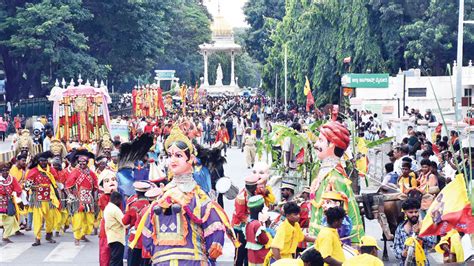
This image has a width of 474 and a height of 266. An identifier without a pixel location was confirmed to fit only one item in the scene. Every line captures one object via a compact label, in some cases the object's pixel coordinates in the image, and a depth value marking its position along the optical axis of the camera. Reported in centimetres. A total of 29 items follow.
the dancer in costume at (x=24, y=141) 2725
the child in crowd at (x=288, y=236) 1137
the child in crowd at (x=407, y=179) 1681
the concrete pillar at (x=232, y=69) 12081
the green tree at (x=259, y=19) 9700
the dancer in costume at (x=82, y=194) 1891
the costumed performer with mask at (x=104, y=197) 1453
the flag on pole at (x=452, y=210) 844
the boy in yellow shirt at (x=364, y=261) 822
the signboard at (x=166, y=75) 7929
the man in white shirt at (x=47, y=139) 2981
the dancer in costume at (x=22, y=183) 1961
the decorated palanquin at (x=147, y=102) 4747
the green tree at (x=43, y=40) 5341
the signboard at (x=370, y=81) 4197
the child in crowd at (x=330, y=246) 960
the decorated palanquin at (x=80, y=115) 2917
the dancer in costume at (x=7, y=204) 1883
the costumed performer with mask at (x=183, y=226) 1075
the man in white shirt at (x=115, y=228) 1437
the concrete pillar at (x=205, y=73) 11244
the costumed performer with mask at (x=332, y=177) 1138
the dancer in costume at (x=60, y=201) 1951
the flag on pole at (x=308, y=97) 4631
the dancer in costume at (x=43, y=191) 1909
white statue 12088
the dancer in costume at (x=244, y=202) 1378
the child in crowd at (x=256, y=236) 1269
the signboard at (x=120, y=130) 3216
